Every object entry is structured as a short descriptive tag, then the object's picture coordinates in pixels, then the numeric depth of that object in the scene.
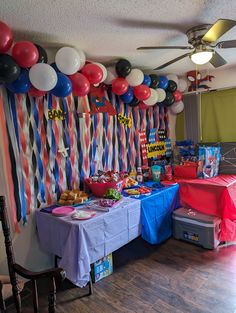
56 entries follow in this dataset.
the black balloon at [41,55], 1.87
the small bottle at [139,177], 3.00
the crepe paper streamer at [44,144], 2.19
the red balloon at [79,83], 2.11
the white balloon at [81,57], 2.12
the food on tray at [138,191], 2.49
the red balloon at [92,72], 2.18
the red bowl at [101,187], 2.39
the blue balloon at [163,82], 2.99
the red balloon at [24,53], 1.71
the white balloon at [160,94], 3.01
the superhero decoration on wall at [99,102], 2.56
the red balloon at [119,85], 2.47
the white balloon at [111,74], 2.48
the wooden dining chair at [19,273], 1.06
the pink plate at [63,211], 1.99
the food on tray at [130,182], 2.76
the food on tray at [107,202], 2.14
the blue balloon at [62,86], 1.98
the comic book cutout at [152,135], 3.36
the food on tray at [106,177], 2.46
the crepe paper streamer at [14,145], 1.97
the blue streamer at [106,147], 2.80
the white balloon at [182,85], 3.34
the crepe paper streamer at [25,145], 2.05
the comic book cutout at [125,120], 2.95
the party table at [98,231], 1.79
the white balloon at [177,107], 3.47
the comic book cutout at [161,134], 3.48
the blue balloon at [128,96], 2.70
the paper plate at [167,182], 2.85
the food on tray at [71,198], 2.23
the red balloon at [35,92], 1.97
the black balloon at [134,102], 2.85
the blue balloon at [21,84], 1.80
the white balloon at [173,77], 3.17
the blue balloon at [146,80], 2.76
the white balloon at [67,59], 1.94
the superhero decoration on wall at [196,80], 3.28
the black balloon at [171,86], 3.15
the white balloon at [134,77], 2.55
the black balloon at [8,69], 1.61
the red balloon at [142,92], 2.68
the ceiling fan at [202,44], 1.70
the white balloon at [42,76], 1.81
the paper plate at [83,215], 1.90
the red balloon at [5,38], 1.51
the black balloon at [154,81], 2.88
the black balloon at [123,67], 2.44
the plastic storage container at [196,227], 2.54
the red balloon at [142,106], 2.99
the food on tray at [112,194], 2.30
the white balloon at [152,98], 2.87
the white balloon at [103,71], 2.29
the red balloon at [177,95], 3.28
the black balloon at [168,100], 3.18
